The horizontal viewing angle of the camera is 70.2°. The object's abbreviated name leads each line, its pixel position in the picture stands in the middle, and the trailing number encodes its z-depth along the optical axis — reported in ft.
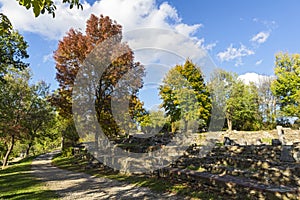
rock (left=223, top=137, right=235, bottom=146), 53.90
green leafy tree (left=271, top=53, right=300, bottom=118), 93.23
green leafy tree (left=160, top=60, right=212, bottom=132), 94.33
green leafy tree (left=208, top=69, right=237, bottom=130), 108.68
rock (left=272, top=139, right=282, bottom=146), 45.80
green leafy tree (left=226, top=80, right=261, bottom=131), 107.24
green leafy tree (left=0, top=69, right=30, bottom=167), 59.40
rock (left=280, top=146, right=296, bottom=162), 32.47
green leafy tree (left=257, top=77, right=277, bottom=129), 115.63
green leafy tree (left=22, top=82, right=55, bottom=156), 72.45
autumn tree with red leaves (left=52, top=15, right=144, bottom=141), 42.98
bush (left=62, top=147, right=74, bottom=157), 73.42
